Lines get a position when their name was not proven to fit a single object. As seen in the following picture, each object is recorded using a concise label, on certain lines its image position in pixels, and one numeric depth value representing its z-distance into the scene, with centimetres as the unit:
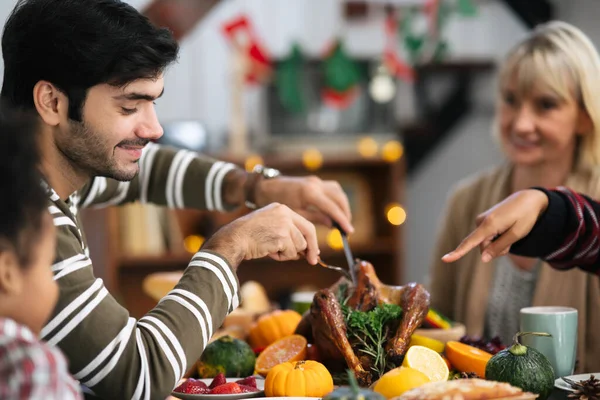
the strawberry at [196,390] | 176
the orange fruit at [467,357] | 182
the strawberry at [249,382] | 180
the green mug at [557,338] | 188
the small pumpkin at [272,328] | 204
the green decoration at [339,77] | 502
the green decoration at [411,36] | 480
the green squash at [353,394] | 145
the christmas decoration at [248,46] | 466
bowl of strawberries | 174
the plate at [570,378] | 177
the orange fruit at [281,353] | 186
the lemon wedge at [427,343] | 191
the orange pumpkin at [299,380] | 171
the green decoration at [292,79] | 506
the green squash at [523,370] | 168
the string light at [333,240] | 434
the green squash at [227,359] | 190
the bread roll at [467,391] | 154
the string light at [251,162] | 459
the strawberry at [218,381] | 179
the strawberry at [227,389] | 175
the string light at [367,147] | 489
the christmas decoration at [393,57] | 534
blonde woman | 265
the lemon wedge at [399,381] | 163
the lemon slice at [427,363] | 173
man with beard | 160
